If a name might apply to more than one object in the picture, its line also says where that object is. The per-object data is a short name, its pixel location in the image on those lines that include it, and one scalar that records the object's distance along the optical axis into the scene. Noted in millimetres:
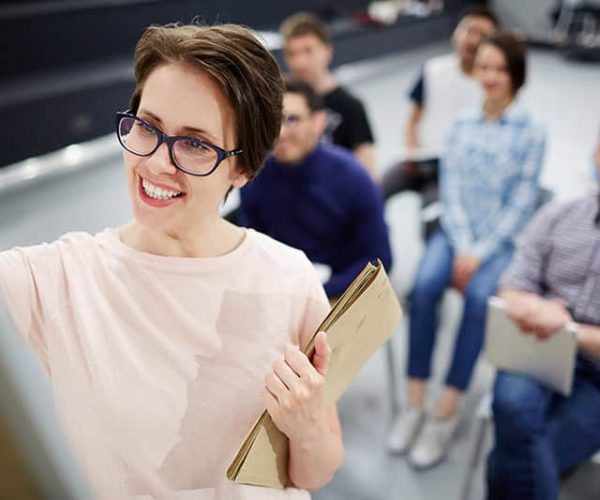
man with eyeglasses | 2012
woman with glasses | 792
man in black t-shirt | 2883
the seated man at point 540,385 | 1604
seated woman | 2334
